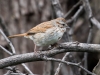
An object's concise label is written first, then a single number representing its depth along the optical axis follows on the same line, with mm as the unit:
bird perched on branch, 7344
